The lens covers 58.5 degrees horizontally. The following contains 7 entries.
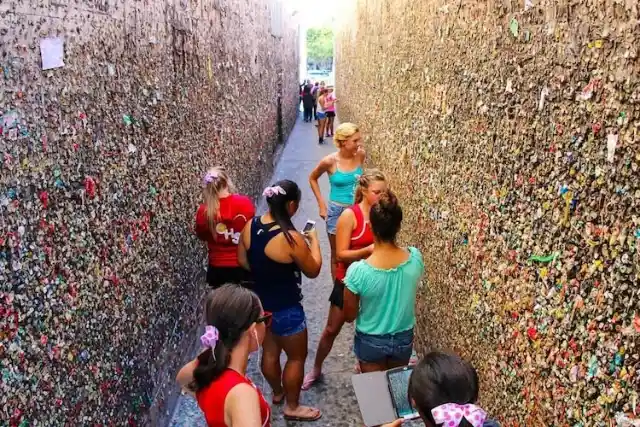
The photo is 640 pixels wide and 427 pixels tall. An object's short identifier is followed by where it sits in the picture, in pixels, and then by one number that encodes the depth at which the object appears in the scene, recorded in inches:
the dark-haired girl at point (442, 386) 77.7
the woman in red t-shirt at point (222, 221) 168.2
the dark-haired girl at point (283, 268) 139.9
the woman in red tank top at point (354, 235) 159.6
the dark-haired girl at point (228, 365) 85.7
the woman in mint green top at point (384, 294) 124.7
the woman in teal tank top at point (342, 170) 211.0
